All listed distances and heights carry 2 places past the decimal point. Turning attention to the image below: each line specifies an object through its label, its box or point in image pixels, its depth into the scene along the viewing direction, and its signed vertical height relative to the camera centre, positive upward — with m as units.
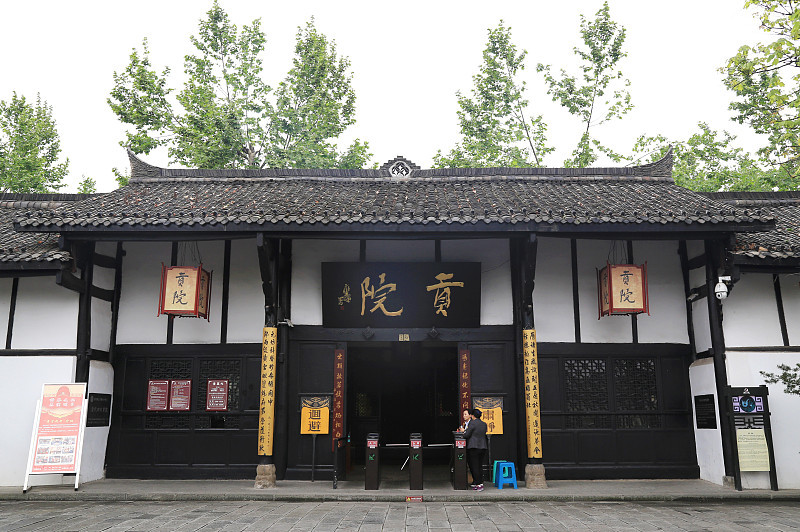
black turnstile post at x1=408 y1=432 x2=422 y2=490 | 9.59 -1.14
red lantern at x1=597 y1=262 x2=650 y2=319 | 10.30 +1.71
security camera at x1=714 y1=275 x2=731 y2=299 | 9.69 +1.61
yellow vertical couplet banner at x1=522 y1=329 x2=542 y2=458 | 9.91 -0.13
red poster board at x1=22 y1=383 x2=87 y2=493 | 9.31 -0.61
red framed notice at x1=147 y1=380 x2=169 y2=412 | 10.95 -0.07
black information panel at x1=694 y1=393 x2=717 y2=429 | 10.20 -0.37
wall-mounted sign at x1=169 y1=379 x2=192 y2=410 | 10.95 -0.07
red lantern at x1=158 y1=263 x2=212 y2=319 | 10.33 +1.71
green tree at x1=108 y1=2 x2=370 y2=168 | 21.30 +10.24
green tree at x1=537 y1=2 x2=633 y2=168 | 22.30 +11.63
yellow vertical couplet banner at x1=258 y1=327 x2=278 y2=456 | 9.92 -0.04
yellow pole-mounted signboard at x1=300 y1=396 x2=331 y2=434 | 10.55 -0.42
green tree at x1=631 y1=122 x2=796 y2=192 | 22.23 +8.77
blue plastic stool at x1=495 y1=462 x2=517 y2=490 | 9.74 -1.36
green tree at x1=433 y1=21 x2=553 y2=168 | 22.81 +10.46
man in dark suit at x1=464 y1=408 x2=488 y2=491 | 9.73 -0.89
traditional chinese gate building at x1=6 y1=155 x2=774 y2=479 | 10.55 +1.13
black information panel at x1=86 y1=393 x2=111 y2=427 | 10.42 -0.33
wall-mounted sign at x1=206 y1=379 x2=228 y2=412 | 10.92 -0.07
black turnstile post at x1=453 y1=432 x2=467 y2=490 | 9.62 -1.16
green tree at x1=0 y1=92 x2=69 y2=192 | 21.62 +8.98
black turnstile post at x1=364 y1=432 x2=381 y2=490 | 9.67 -1.20
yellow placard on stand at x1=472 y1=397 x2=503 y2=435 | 10.55 -0.38
